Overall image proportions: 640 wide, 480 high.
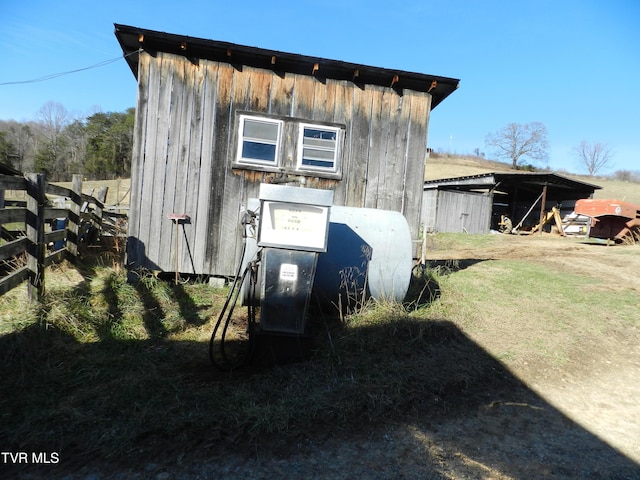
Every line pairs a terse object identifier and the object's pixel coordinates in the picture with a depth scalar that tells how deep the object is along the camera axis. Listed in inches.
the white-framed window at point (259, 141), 258.5
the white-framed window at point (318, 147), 264.7
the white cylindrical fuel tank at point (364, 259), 192.4
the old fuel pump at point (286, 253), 143.5
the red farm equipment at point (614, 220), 610.9
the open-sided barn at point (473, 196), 817.5
